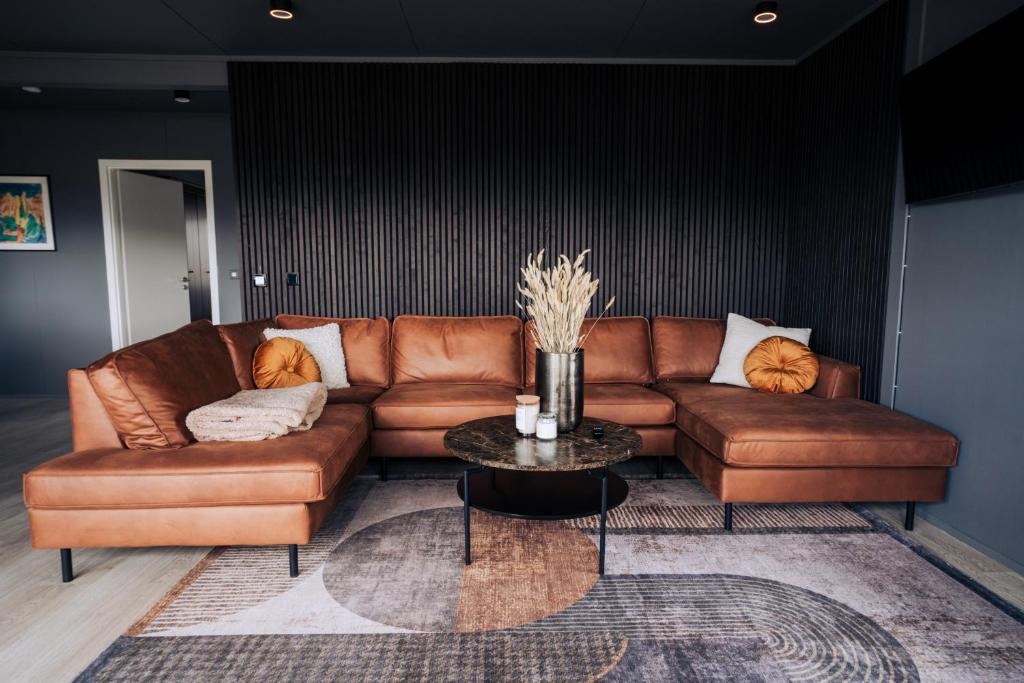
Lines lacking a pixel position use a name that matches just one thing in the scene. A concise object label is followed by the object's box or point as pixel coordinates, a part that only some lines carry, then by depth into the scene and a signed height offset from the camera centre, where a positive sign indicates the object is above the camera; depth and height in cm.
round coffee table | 213 -71
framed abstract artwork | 531 +63
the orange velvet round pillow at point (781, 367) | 324 -49
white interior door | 555 +27
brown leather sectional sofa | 213 -67
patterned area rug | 169 -112
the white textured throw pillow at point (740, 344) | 357 -39
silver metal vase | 249 -45
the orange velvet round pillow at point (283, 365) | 318 -47
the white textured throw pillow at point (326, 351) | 354 -43
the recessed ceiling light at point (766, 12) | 316 +150
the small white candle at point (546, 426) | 238 -59
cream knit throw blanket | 235 -57
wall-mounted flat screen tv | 220 +70
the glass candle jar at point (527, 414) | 242 -56
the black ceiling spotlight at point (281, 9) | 314 +150
